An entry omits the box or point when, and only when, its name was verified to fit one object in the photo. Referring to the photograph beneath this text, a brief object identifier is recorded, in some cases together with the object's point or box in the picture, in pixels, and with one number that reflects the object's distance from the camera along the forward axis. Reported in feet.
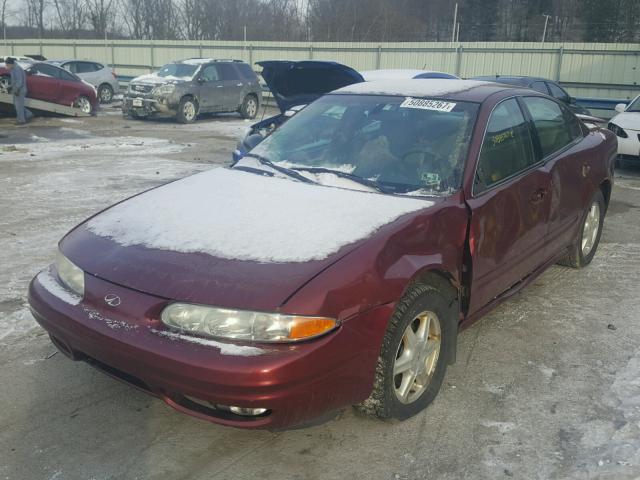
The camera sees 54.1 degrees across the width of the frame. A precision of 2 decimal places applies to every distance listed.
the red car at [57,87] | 52.75
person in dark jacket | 48.32
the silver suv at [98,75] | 70.28
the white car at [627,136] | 31.78
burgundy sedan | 8.07
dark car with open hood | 24.80
